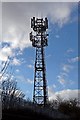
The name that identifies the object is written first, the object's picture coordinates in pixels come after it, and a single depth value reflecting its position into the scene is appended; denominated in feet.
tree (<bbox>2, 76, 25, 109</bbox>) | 38.79
